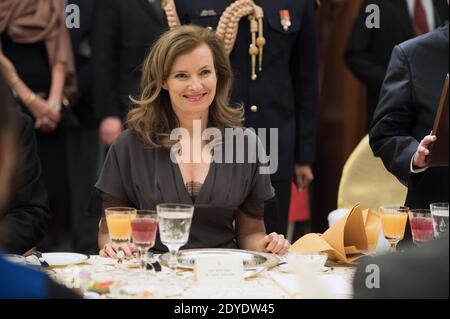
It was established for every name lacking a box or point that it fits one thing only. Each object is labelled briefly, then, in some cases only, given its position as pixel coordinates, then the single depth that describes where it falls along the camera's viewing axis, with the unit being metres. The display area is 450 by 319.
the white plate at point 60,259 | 4.61
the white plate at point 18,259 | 4.46
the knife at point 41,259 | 4.58
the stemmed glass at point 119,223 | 4.46
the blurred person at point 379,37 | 7.82
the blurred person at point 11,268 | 2.34
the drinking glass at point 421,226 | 4.32
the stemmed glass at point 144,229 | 4.27
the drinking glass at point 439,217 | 4.10
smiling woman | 5.50
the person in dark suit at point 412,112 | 5.28
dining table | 3.87
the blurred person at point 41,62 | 7.38
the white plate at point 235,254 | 4.45
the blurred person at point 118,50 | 7.36
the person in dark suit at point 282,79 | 6.81
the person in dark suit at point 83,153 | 8.09
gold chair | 6.36
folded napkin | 4.71
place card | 3.99
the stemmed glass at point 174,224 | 4.23
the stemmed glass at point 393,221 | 4.55
